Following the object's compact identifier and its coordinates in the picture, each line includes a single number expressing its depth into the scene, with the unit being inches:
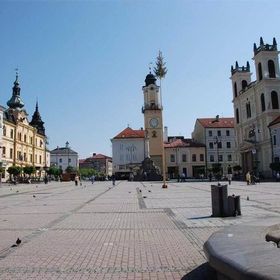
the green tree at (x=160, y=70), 1539.1
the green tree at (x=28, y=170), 3040.6
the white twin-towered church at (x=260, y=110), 2534.4
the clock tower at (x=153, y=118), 3939.5
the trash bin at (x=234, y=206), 510.6
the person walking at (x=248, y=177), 1617.9
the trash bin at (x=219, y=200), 512.1
